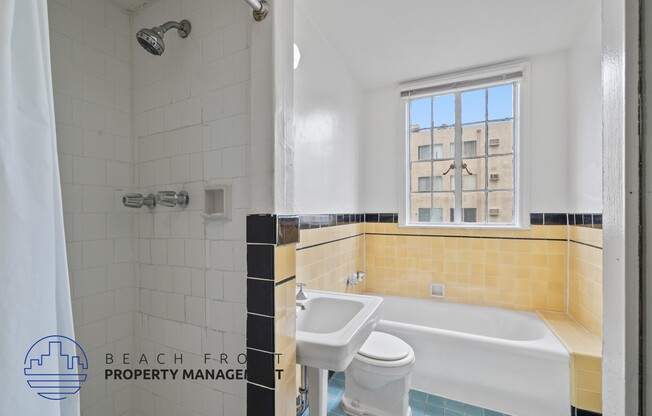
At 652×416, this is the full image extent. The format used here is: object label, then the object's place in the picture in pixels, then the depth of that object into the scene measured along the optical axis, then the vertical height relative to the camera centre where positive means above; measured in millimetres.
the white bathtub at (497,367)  1608 -1032
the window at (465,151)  2408 +499
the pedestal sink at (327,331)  1058 -567
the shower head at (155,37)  993 +619
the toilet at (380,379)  1544 -1032
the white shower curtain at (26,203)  560 +10
